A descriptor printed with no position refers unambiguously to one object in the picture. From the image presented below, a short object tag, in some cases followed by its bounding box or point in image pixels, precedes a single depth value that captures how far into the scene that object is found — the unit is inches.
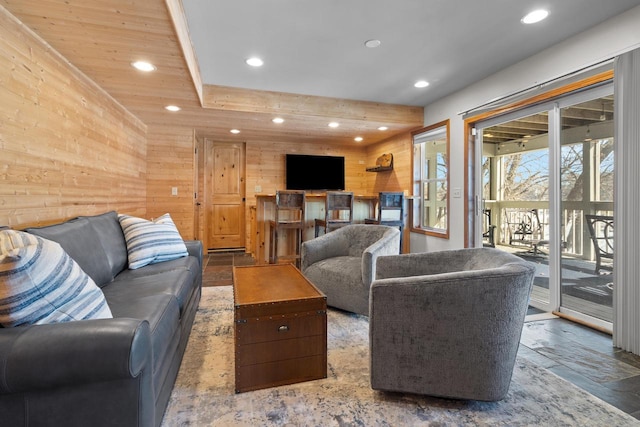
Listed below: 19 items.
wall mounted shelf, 221.6
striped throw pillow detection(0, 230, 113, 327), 39.3
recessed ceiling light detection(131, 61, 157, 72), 102.1
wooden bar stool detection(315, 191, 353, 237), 171.8
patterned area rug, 56.5
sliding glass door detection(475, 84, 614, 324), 100.1
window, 171.9
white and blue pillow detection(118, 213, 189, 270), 97.5
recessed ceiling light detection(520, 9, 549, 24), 90.0
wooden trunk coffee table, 65.0
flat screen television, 246.2
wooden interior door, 241.3
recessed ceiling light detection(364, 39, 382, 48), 106.9
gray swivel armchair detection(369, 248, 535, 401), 56.4
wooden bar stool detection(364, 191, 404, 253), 179.8
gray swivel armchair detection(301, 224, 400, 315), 101.6
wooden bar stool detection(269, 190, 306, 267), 167.9
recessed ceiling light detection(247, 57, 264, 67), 121.6
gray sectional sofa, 36.5
